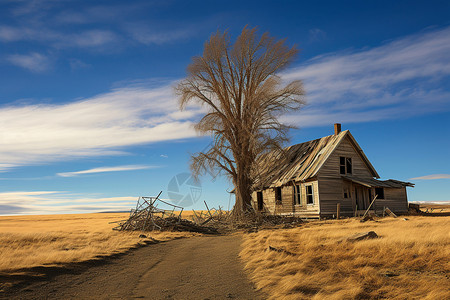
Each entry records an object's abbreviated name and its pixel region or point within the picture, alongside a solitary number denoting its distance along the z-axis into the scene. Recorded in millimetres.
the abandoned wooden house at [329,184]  27906
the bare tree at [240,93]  28062
